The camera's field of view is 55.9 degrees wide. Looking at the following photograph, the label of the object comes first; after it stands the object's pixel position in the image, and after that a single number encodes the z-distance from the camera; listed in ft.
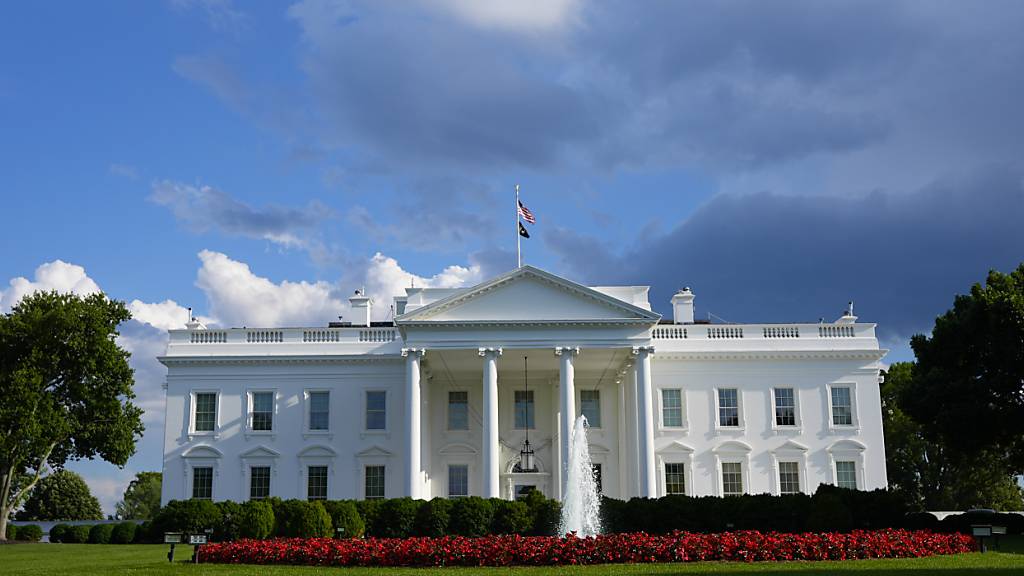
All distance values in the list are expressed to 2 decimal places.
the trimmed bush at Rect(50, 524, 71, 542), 117.19
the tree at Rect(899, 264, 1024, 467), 108.06
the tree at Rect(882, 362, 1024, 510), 188.65
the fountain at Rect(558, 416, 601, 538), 91.45
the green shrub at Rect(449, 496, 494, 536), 97.25
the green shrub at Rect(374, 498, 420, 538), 99.30
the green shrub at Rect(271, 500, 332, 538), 94.38
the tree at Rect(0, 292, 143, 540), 116.98
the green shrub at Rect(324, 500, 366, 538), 96.99
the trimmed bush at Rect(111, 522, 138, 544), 110.11
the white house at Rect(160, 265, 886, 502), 129.59
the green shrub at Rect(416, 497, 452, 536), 97.55
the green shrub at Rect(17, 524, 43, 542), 123.44
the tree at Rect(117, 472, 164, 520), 310.45
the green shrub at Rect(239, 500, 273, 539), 92.38
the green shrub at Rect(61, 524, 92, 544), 114.52
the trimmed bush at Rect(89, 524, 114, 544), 111.86
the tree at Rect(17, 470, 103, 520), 219.82
